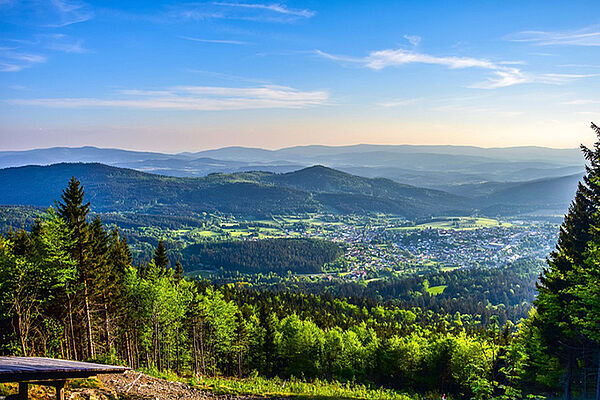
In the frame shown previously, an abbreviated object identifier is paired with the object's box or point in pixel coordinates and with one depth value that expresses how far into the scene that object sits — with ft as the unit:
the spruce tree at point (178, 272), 133.88
